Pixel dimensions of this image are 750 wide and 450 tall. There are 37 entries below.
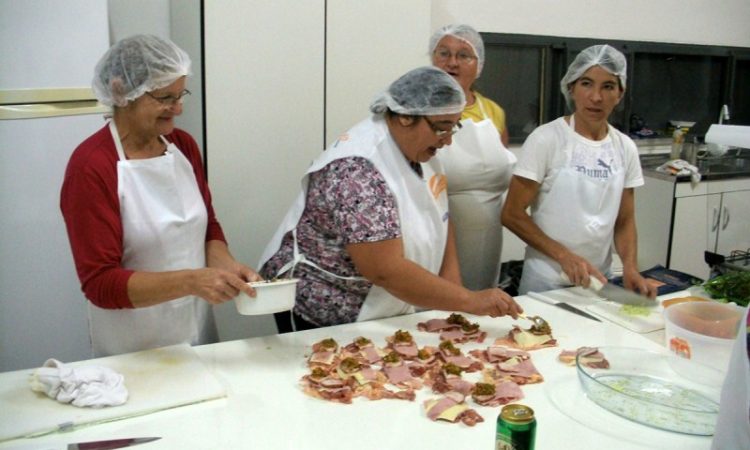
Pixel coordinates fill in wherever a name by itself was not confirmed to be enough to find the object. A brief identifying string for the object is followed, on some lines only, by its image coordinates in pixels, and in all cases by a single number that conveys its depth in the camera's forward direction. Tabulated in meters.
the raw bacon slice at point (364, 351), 1.54
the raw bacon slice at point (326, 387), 1.37
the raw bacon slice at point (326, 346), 1.58
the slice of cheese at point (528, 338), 1.67
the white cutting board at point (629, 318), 1.84
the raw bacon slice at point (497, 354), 1.58
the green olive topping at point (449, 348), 1.60
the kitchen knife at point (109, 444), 1.14
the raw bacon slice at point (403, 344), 1.58
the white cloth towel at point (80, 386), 1.29
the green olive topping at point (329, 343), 1.58
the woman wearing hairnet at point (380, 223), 1.66
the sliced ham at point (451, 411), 1.29
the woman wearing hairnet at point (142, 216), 1.48
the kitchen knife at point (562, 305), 1.90
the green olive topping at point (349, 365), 1.46
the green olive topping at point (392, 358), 1.52
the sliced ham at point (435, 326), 1.76
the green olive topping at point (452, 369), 1.48
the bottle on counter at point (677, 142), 4.11
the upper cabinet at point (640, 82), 3.72
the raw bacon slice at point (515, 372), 1.48
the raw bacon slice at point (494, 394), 1.37
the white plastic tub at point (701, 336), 1.52
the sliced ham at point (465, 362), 1.53
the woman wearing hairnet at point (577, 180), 2.19
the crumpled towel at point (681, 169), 3.68
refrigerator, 2.18
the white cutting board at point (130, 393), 1.22
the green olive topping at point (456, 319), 1.78
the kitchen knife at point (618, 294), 1.99
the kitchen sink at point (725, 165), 3.88
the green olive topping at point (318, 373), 1.43
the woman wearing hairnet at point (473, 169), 2.32
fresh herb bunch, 1.95
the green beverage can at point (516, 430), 1.01
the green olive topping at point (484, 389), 1.38
